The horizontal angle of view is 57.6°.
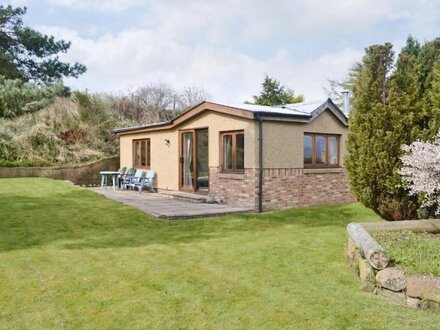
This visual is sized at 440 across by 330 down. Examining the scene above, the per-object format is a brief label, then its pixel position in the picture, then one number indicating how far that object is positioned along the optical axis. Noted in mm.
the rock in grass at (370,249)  4949
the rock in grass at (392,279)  4711
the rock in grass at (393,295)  4663
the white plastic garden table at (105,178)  17033
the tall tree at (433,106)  7547
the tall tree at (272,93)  34719
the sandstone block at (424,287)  4422
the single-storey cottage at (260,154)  11781
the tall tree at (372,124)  8383
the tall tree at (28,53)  21484
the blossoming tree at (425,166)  6117
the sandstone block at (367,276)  5061
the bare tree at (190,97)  29844
